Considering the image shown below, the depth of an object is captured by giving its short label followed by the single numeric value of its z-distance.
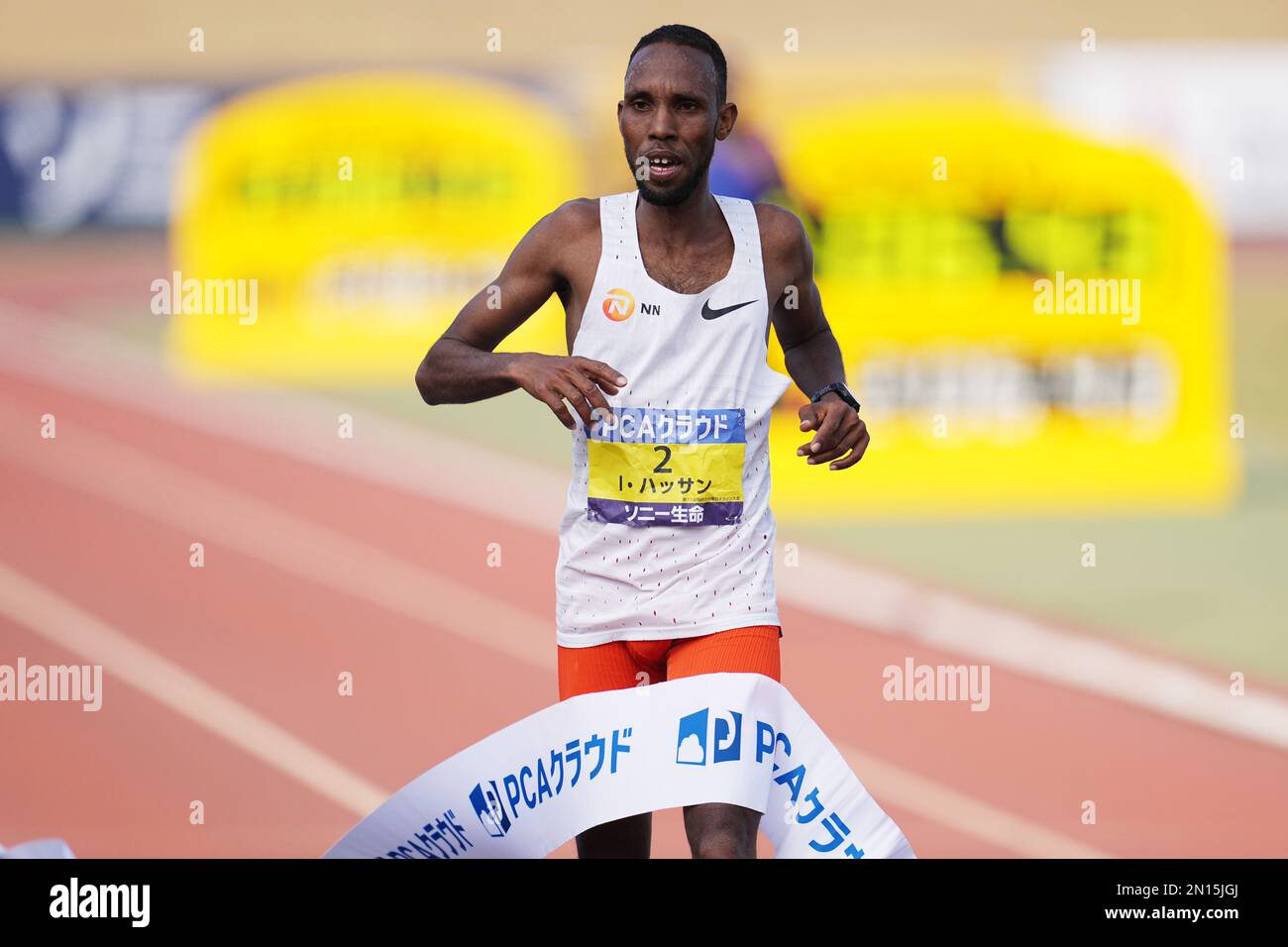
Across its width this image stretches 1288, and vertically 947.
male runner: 5.52
